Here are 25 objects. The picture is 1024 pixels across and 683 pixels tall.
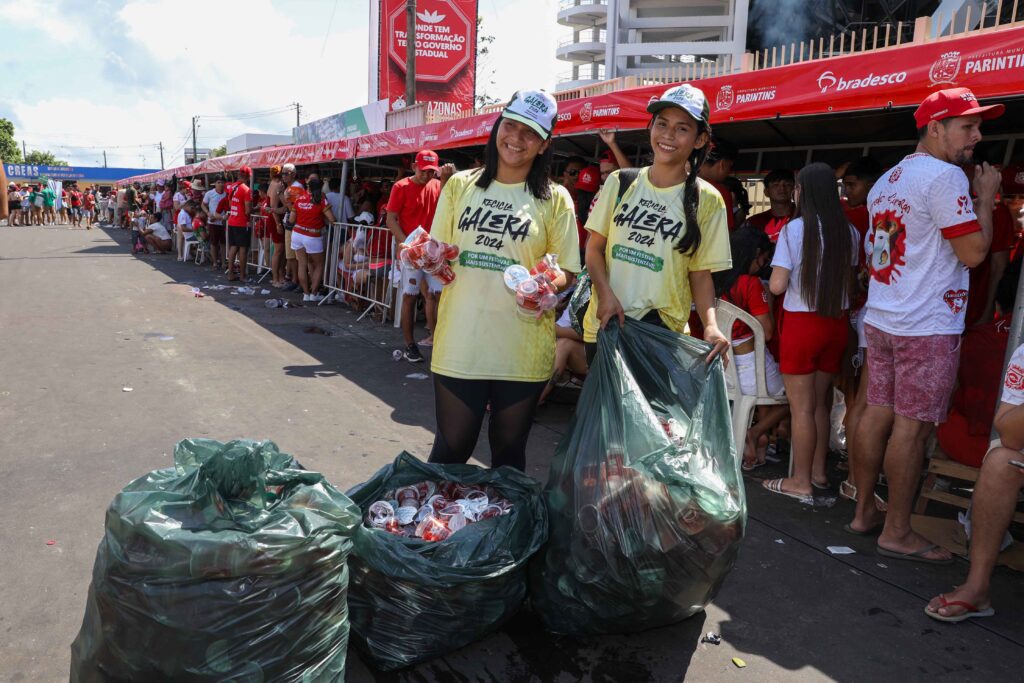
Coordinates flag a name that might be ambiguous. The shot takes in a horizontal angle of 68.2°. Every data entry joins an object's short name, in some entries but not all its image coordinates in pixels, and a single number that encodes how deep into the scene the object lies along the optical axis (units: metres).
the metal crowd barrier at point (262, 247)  13.93
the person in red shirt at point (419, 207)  7.44
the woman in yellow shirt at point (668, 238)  2.87
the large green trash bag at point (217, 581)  1.86
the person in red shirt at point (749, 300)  4.41
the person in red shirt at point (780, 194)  5.28
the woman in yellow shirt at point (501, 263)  2.80
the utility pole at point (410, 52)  17.78
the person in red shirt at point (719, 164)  5.16
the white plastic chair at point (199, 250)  16.81
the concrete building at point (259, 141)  41.28
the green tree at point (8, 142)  77.62
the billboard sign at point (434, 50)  29.91
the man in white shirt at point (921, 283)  3.22
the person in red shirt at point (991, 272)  4.05
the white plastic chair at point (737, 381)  4.40
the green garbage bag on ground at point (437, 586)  2.36
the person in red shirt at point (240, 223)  13.30
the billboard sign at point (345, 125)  26.12
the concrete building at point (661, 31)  55.44
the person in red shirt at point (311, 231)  10.73
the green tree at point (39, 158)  98.54
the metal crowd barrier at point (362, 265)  9.47
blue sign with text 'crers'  75.44
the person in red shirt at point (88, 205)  31.46
